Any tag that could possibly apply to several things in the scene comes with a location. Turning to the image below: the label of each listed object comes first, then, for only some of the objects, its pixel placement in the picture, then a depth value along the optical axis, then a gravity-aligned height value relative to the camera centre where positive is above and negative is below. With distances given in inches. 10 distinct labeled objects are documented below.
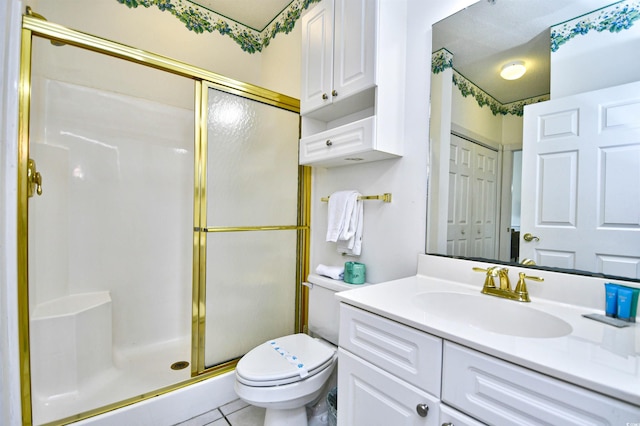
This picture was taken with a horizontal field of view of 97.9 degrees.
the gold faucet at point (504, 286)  38.7 -10.8
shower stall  59.4 -4.9
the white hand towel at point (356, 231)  61.3 -4.9
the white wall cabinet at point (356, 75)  51.3 +26.8
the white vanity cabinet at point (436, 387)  21.2 -16.7
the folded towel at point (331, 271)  62.3 -14.4
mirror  40.8 +16.7
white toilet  45.7 -28.2
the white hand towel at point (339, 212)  61.5 -0.7
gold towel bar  57.5 +2.6
